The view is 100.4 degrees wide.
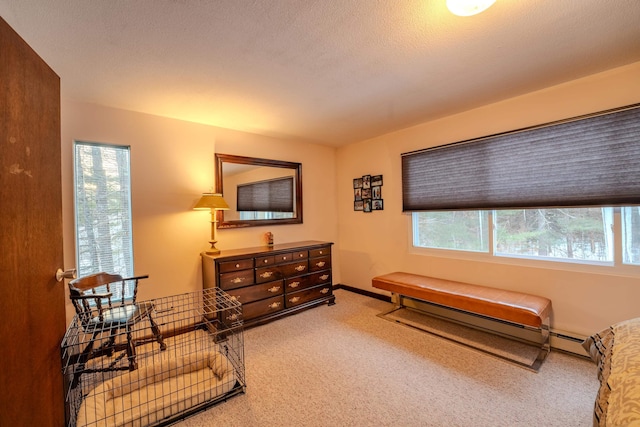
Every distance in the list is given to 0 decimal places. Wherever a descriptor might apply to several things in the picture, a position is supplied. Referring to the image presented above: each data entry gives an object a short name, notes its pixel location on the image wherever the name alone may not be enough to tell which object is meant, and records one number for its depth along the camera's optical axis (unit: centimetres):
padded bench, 218
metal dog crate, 159
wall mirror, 333
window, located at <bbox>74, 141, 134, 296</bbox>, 251
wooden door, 87
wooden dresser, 286
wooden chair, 192
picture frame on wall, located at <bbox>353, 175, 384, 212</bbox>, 391
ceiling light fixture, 127
